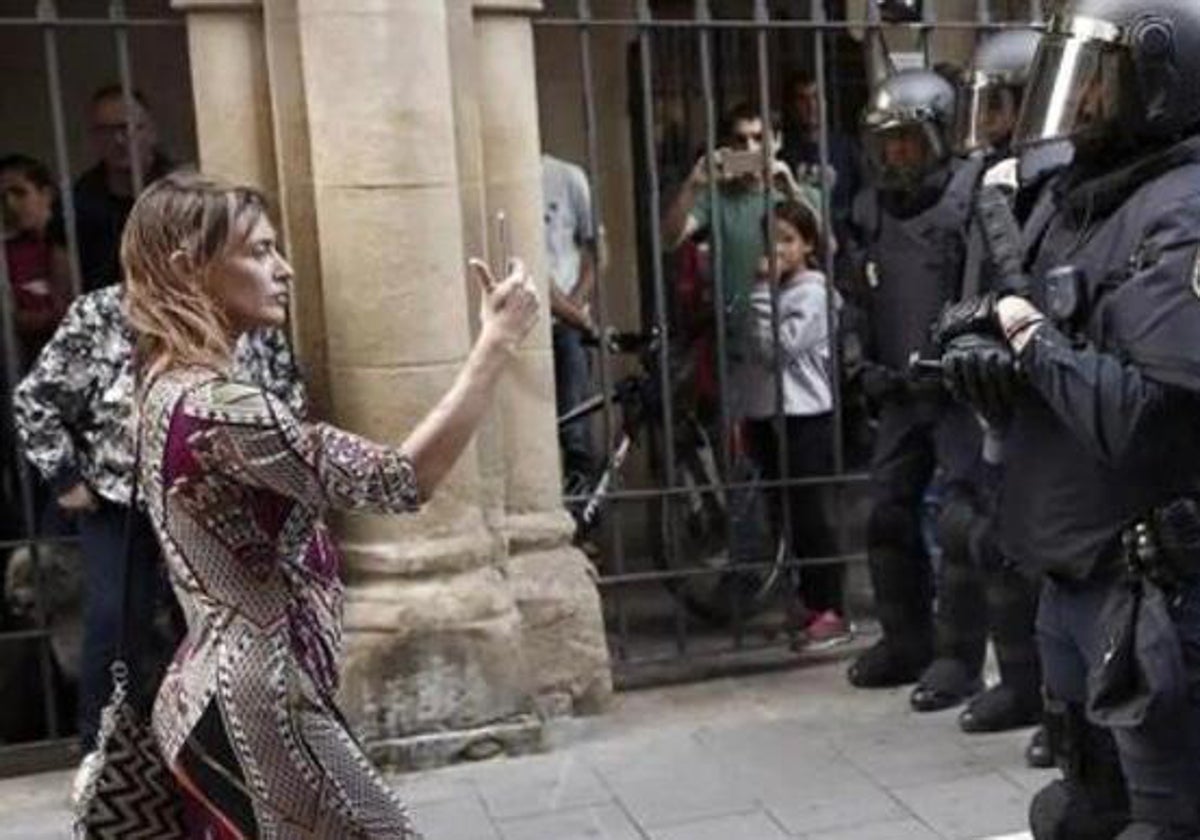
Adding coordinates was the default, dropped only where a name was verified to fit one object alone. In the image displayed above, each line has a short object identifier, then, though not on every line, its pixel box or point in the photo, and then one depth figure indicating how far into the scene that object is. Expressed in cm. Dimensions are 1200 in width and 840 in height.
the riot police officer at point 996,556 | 537
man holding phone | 621
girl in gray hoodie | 625
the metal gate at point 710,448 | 595
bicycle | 629
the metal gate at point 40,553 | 534
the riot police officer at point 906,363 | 557
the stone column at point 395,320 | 512
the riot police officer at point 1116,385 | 312
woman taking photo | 279
